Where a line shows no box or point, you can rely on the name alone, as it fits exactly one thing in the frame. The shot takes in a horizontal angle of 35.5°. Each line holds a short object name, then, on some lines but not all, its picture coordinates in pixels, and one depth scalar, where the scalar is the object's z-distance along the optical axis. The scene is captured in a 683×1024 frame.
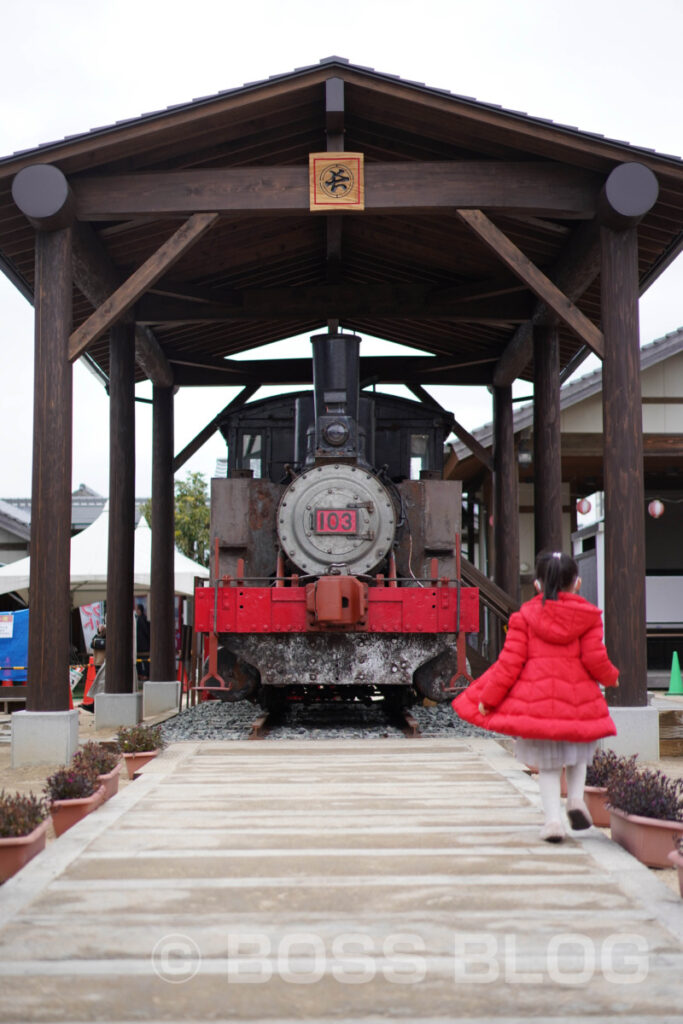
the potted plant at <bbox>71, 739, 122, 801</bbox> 5.53
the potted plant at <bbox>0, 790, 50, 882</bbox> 4.05
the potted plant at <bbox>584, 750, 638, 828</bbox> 5.16
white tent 16.11
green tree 29.98
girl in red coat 4.52
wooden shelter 8.07
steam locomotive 8.86
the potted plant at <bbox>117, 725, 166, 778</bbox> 7.06
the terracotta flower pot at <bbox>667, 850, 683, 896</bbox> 3.59
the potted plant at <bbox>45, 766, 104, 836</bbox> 5.06
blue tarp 13.29
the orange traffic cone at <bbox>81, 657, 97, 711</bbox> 15.01
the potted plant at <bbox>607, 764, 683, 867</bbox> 4.27
